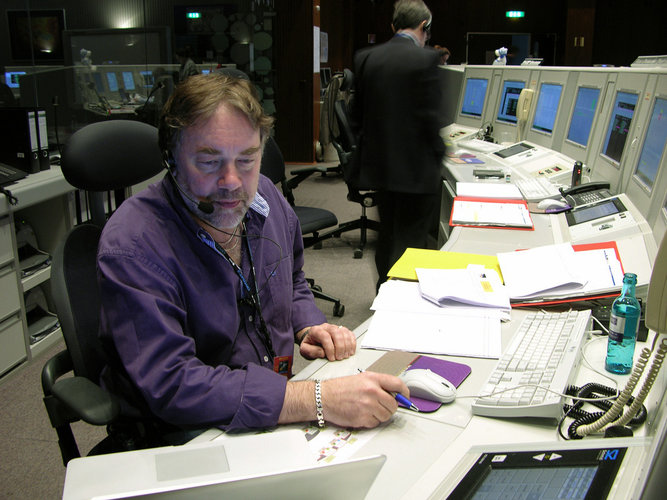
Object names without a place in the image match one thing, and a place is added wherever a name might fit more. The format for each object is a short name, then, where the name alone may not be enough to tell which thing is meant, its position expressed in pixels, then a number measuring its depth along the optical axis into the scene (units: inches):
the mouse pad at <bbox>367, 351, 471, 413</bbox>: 45.4
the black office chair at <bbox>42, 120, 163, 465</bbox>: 47.3
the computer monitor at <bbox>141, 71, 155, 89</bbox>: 174.7
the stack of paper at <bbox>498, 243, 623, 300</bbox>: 57.4
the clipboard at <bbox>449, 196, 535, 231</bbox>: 84.1
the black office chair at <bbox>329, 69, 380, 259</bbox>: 160.6
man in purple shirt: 39.3
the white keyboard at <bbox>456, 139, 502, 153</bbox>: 141.7
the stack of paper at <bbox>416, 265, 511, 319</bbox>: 56.6
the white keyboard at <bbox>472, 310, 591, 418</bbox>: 39.3
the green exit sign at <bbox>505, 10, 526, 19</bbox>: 374.0
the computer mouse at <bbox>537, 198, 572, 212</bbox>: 90.4
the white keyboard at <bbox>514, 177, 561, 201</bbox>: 96.5
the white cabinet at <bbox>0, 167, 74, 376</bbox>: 97.0
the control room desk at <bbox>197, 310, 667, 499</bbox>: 32.9
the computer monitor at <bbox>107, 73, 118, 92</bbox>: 162.1
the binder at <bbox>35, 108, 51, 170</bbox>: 108.5
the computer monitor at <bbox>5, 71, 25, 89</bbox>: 122.2
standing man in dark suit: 102.7
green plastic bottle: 44.8
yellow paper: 65.0
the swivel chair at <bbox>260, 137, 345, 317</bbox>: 120.6
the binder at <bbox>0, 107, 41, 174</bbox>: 106.0
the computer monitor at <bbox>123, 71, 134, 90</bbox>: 167.5
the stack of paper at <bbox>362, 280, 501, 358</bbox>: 49.8
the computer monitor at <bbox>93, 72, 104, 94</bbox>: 156.9
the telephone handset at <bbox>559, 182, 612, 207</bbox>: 88.6
